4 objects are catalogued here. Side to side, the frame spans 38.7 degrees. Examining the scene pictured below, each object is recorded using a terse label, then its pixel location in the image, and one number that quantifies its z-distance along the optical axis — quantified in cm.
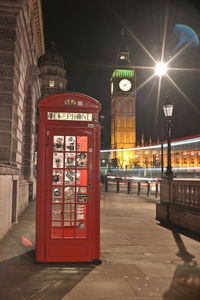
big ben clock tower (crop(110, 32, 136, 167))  10031
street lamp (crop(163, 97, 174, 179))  953
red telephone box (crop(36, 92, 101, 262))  479
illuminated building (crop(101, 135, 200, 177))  4316
